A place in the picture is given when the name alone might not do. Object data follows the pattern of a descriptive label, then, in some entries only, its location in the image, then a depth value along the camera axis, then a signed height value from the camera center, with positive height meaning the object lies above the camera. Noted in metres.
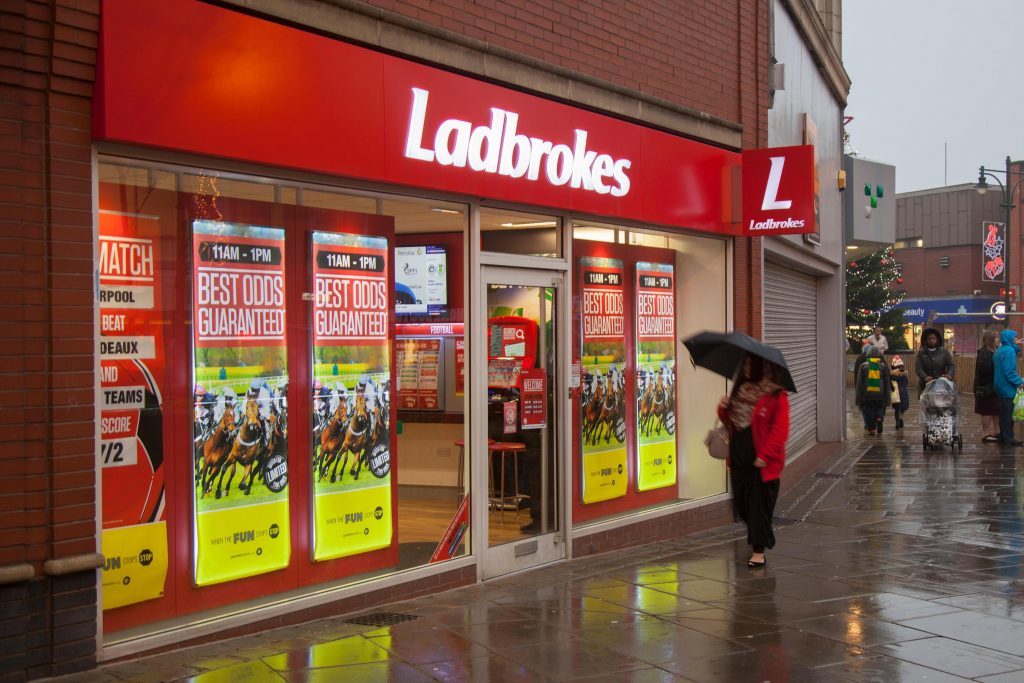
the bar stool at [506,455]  8.62 -0.89
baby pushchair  16.88 -1.14
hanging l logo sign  10.49 +1.55
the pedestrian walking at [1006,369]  16.62 -0.36
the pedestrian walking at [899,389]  21.59 -0.87
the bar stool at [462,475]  8.18 -0.98
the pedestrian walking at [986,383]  16.91 -0.59
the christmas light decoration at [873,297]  41.31 +1.92
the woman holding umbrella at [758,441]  8.40 -0.74
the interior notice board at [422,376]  9.55 -0.26
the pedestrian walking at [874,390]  19.70 -0.81
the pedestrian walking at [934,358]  16.94 -0.19
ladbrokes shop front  5.94 +0.18
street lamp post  35.92 +5.74
